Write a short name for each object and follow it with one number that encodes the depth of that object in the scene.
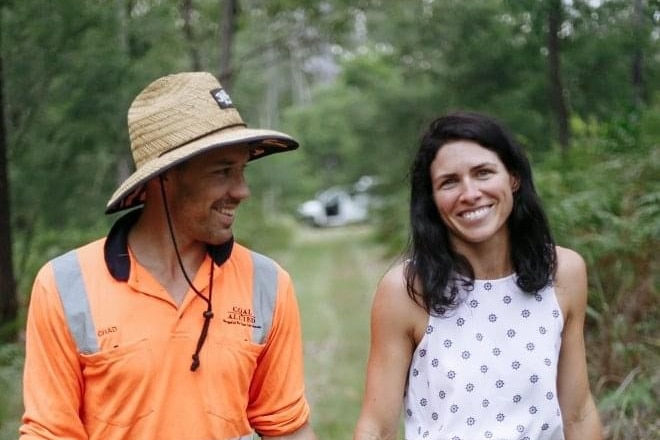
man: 2.44
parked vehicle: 39.41
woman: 2.77
